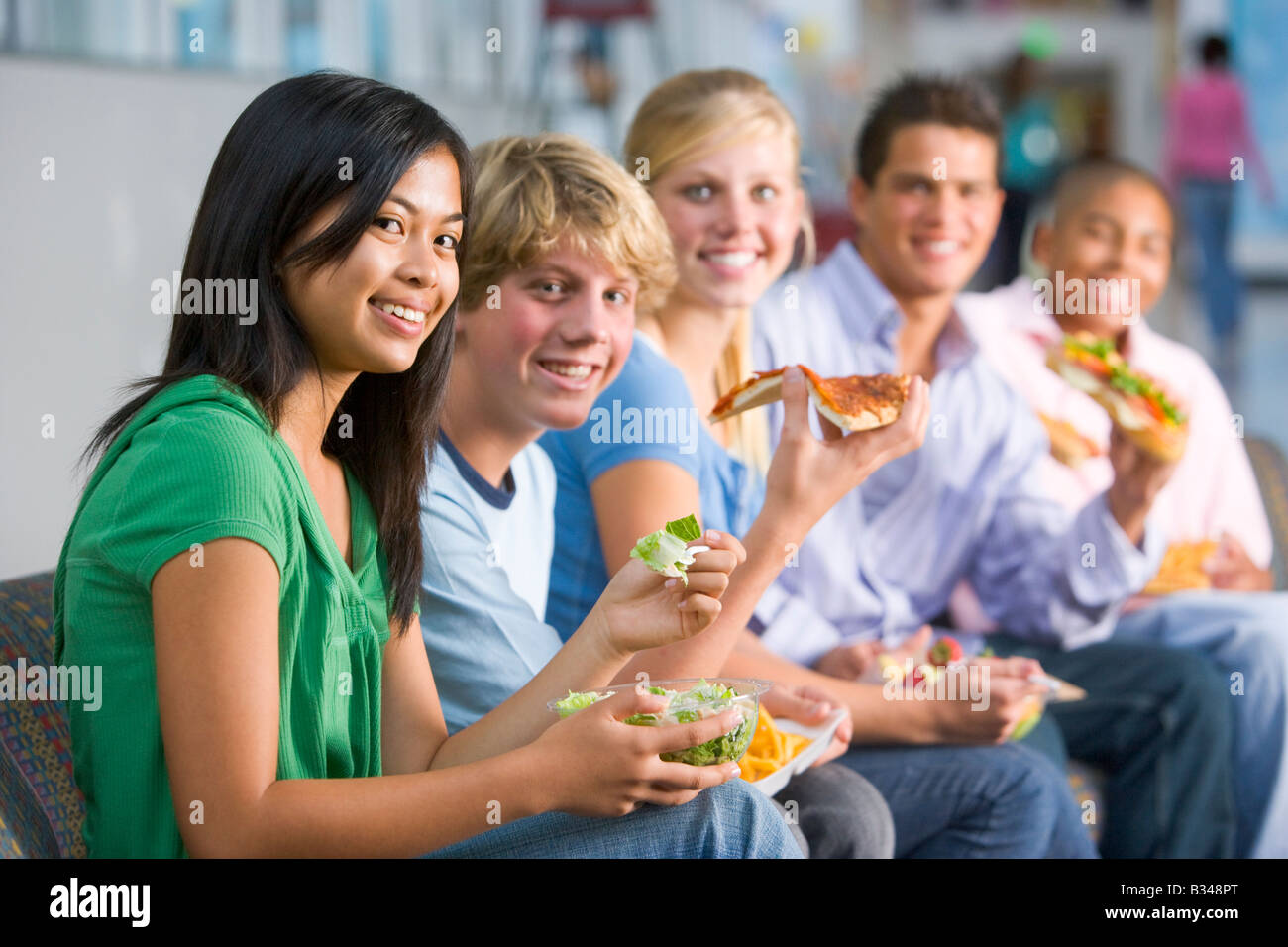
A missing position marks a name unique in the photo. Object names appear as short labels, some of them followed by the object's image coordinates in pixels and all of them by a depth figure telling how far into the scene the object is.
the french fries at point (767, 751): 1.71
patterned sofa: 1.42
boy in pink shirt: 2.68
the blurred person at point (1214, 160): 7.99
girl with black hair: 1.22
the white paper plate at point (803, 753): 1.69
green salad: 1.37
